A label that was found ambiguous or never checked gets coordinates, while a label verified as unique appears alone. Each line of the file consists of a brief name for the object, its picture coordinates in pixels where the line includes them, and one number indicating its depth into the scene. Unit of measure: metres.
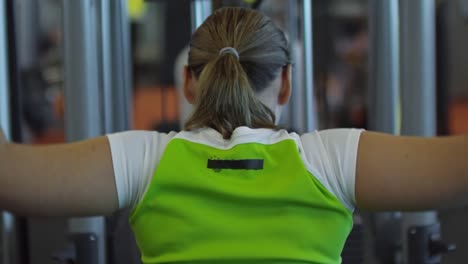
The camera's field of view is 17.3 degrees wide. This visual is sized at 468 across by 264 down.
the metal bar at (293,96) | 4.00
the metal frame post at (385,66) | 3.65
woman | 2.53
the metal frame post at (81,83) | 3.33
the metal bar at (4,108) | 3.52
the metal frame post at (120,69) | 3.63
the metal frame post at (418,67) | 3.35
